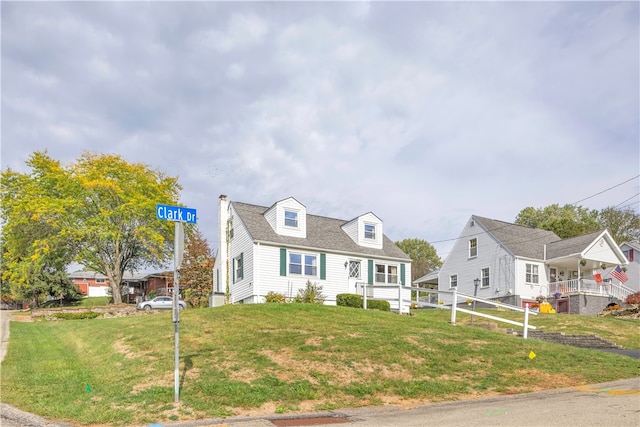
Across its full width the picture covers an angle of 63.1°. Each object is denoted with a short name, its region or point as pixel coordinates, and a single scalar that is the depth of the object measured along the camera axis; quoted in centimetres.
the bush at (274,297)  2505
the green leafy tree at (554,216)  5348
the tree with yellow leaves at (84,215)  3719
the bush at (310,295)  2578
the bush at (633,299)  3331
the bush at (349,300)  2420
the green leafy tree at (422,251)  7825
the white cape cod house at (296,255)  2666
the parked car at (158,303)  3701
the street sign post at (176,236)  829
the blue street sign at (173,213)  881
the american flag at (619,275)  3338
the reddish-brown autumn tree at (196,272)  4026
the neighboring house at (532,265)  3488
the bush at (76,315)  3005
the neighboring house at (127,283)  6306
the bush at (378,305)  2402
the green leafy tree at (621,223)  5700
